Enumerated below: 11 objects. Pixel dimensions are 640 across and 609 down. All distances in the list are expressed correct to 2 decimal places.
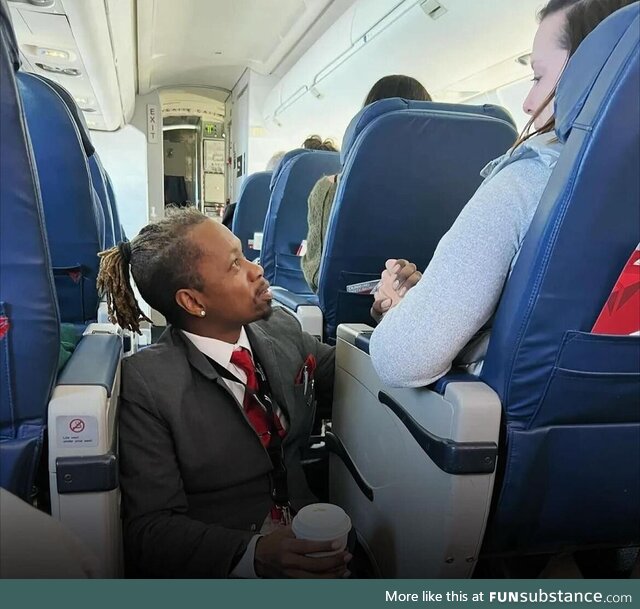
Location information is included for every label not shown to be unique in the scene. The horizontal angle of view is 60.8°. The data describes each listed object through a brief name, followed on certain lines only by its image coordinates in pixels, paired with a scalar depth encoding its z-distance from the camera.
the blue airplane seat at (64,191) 1.67
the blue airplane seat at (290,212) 3.27
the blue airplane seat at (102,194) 2.68
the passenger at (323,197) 2.55
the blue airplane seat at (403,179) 1.92
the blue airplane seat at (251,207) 4.63
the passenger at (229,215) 5.05
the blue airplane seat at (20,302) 0.86
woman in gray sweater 0.96
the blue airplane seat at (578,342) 0.82
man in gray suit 1.16
